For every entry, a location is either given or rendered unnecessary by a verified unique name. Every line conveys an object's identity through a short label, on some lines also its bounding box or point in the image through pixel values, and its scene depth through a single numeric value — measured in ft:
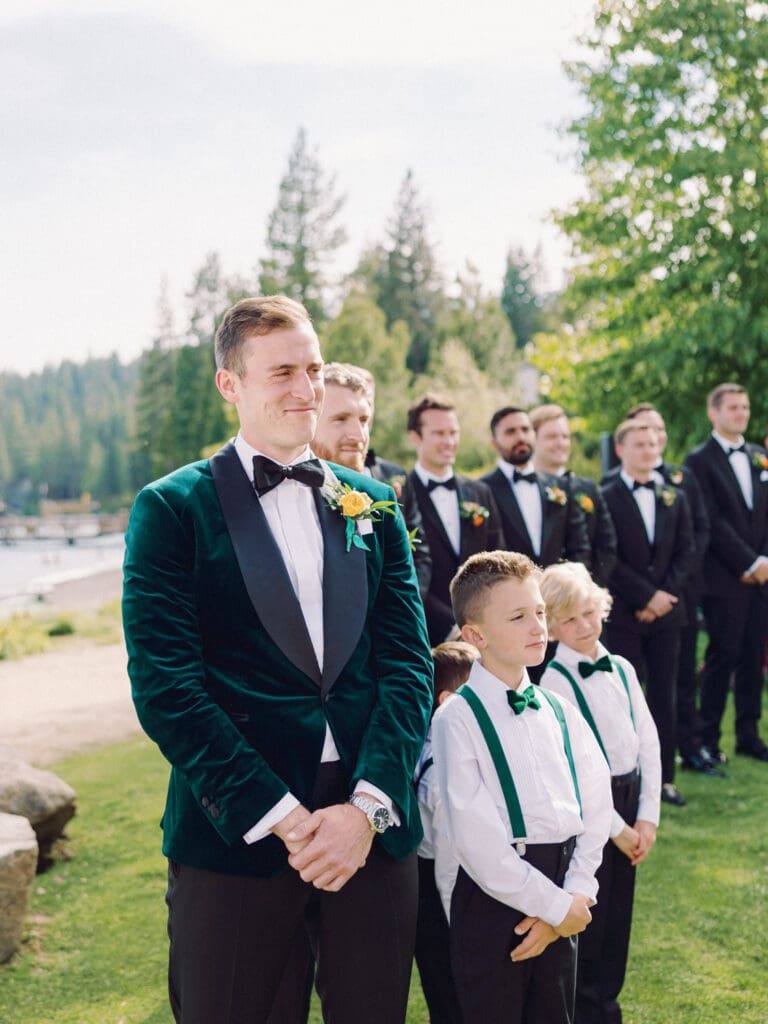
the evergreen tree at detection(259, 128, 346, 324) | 125.70
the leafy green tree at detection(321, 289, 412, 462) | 103.35
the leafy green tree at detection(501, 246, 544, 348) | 199.11
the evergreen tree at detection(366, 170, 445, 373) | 164.55
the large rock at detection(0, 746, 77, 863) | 16.11
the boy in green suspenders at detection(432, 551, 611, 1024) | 8.30
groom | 6.75
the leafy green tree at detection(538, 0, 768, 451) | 39.24
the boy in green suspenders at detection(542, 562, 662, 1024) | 10.50
